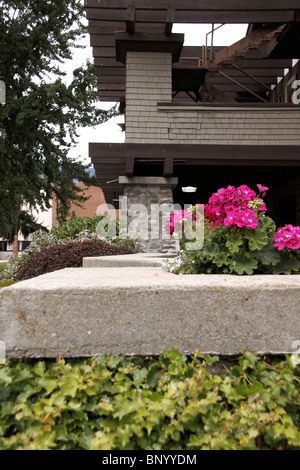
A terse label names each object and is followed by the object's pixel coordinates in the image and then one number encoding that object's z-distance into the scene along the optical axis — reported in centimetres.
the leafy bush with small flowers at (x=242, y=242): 304
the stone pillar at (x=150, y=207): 949
